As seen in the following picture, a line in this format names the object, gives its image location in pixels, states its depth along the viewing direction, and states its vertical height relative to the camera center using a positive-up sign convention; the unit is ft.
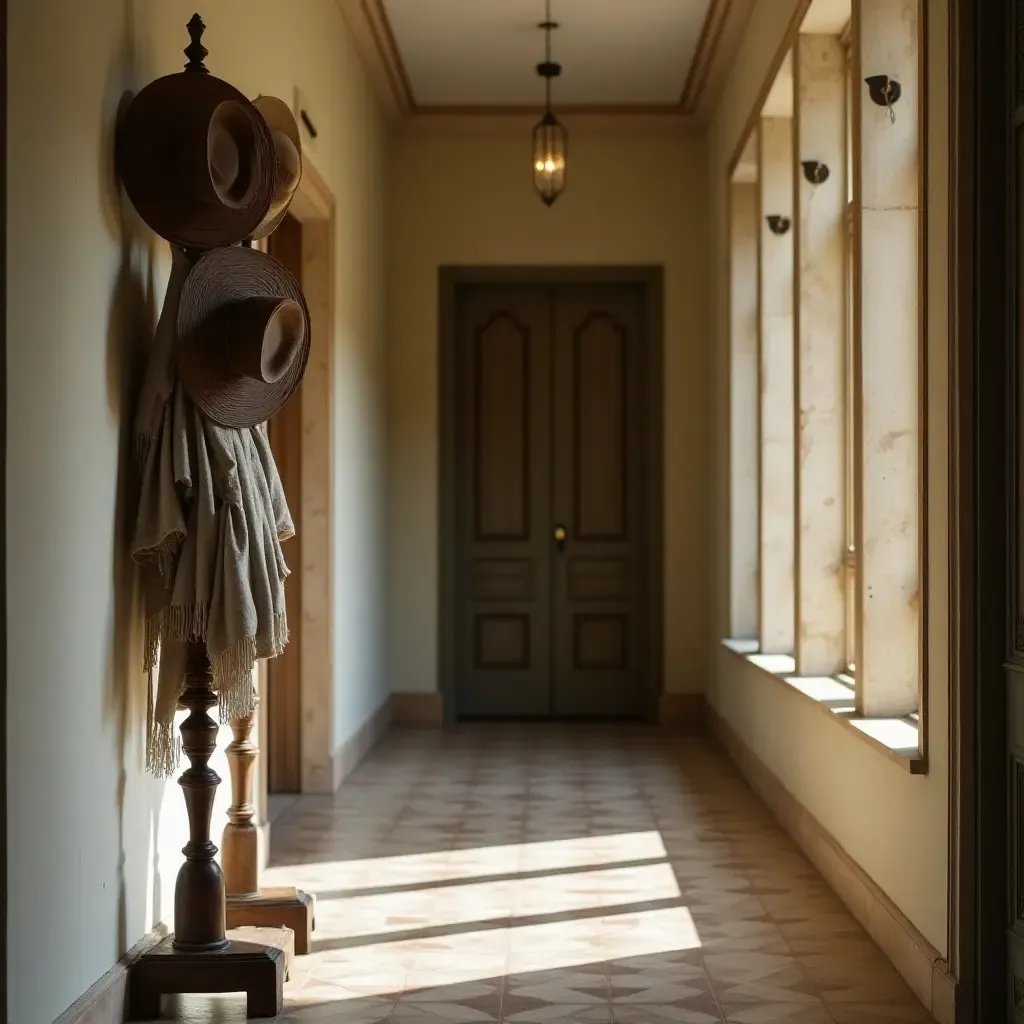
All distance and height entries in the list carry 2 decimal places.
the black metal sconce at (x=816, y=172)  20.52 +4.95
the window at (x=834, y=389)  16.08 +1.86
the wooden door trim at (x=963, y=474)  11.92 +0.45
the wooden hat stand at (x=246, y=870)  14.49 -3.34
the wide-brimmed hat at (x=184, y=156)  12.42 +3.15
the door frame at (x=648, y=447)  31.68 +1.77
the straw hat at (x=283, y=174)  13.94 +3.35
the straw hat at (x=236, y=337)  12.53 +1.65
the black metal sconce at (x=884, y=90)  16.08 +4.76
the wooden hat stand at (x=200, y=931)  12.59 -3.46
